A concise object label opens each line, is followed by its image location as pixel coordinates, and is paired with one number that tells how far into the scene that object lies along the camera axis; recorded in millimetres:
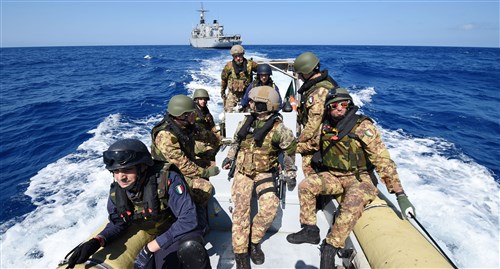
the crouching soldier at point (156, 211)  2381
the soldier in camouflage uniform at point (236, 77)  6570
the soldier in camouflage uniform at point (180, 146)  3416
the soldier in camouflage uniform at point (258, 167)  3002
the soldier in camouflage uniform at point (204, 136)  4410
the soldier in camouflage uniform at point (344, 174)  2793
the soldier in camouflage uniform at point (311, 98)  3699
